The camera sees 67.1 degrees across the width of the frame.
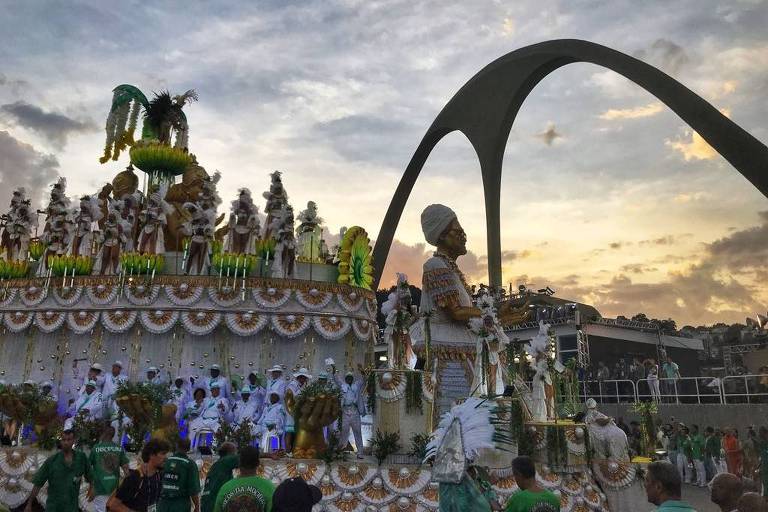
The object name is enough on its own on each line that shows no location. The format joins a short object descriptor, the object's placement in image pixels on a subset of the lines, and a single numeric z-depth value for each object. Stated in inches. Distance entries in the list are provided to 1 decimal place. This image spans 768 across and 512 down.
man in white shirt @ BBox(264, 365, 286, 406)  526.3
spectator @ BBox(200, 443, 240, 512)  265.3
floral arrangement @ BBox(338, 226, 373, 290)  691.0
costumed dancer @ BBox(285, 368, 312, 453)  479.5
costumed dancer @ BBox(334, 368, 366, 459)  486.6
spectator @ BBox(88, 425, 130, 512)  303.7
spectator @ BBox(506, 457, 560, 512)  181.8
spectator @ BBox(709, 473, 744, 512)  149.7
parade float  394.3
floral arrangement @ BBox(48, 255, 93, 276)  672.4
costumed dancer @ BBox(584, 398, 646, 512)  394.9
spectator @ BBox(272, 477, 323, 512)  193.8
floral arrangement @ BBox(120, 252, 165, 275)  649.6
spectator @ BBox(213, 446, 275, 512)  189.0
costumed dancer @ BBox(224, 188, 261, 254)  670.5
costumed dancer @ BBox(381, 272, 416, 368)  436.5
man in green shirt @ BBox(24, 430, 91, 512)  281.0
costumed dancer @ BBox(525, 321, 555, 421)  440.8
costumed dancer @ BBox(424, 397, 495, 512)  183.6
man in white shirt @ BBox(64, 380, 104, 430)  509.2
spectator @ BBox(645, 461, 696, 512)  152.9
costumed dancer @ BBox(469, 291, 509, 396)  386.9
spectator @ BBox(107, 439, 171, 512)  219.8
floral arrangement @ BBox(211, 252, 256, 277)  644.1
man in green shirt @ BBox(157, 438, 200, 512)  238.2
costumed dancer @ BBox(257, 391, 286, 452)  504.7
